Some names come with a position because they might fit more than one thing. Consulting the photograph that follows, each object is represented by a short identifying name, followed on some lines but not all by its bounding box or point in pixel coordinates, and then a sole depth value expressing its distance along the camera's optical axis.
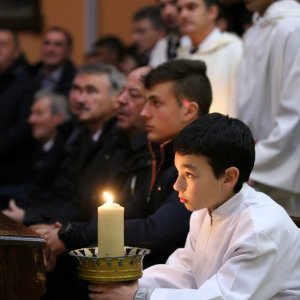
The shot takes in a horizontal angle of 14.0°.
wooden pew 3.86
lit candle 3.74
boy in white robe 3.82
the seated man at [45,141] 7.92
